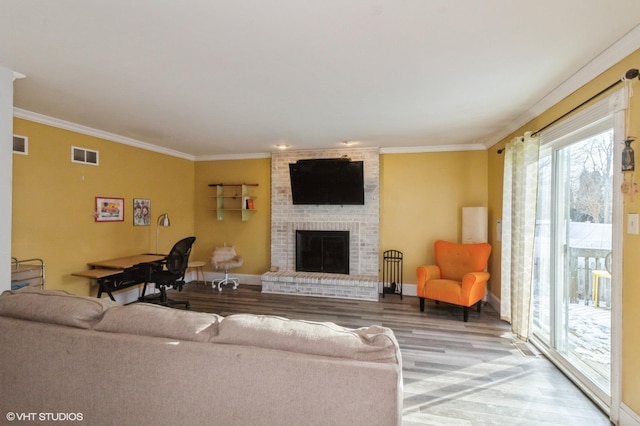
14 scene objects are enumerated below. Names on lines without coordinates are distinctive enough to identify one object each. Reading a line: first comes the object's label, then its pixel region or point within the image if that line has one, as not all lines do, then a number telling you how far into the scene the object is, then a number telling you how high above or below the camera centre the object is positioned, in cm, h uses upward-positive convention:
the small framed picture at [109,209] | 409 +3
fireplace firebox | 527 -72
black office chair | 392 -81
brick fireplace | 492 -30
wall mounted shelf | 558 +27
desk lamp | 486 -16
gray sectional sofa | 107 -63
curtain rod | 178 +88
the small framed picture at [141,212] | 464 -1
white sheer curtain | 304 -9
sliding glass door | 226 -35
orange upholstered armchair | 372 -87
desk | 369 -81
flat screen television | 491 +56
